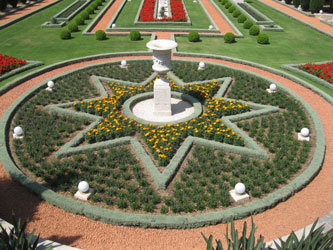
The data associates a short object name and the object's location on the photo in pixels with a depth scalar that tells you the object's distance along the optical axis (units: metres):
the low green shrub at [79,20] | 25.95
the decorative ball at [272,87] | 14.20
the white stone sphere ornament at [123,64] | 17.20
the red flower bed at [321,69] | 16.12
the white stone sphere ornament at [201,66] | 16.89
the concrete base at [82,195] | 8.17
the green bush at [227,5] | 32.75
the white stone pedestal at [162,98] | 12.06
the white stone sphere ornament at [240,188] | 8.16
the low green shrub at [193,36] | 22.20
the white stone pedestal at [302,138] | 10.96
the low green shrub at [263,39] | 21.78
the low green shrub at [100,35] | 22.39
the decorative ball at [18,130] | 10.59
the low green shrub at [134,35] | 22.25
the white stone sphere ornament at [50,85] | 14.25
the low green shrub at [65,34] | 22.41
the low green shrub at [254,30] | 23.84
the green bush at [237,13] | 29.23
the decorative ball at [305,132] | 10.77
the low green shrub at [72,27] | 24.15
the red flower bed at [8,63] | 16.67
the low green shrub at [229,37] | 21.93
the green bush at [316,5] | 30.33
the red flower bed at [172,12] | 26.84
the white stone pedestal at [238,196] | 8.23
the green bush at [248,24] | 25.44
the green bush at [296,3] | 33.00
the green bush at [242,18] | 27.39
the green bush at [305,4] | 31.65
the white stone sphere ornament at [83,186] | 8.11
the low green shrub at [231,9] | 30.99
